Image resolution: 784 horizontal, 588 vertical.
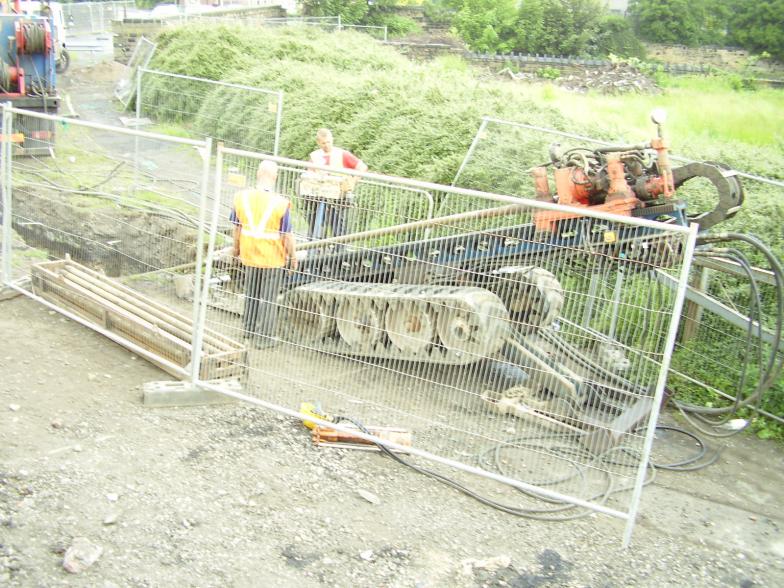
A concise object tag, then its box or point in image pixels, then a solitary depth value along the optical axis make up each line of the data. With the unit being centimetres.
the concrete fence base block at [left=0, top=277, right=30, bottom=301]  787
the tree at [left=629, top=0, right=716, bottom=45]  3569
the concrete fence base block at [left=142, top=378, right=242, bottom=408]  626
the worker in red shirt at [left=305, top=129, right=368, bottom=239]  604
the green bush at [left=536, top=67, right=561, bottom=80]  2795
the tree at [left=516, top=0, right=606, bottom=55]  3266
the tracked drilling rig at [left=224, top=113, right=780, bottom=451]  581
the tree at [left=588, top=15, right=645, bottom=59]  3338
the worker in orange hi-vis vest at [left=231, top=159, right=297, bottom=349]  630
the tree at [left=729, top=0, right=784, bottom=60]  3187
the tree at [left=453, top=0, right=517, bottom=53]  3291
